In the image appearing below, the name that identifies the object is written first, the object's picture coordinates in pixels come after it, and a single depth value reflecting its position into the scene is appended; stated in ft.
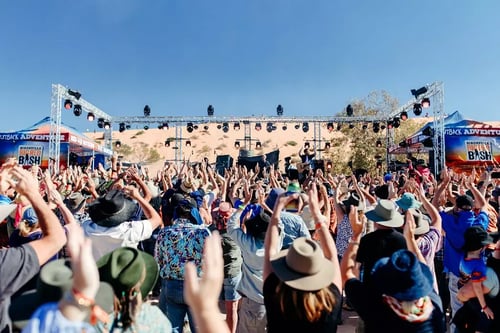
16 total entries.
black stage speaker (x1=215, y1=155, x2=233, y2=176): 67.20
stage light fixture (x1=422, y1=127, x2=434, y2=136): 49.03
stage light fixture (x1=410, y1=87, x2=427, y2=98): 49.37
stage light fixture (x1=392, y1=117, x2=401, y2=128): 63.78
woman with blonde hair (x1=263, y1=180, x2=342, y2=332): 5.86
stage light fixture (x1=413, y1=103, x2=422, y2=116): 52.31
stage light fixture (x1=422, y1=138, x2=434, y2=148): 49.17
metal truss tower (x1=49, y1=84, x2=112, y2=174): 47.36
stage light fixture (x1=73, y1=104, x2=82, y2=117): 54.24
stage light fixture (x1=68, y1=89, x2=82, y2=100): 50.73
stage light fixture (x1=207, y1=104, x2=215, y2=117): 69.48
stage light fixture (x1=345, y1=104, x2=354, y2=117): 70.44
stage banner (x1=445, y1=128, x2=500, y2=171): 53.06
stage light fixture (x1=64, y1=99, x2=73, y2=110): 51.58
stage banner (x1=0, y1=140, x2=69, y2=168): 57.47
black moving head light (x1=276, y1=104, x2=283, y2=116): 71.92
